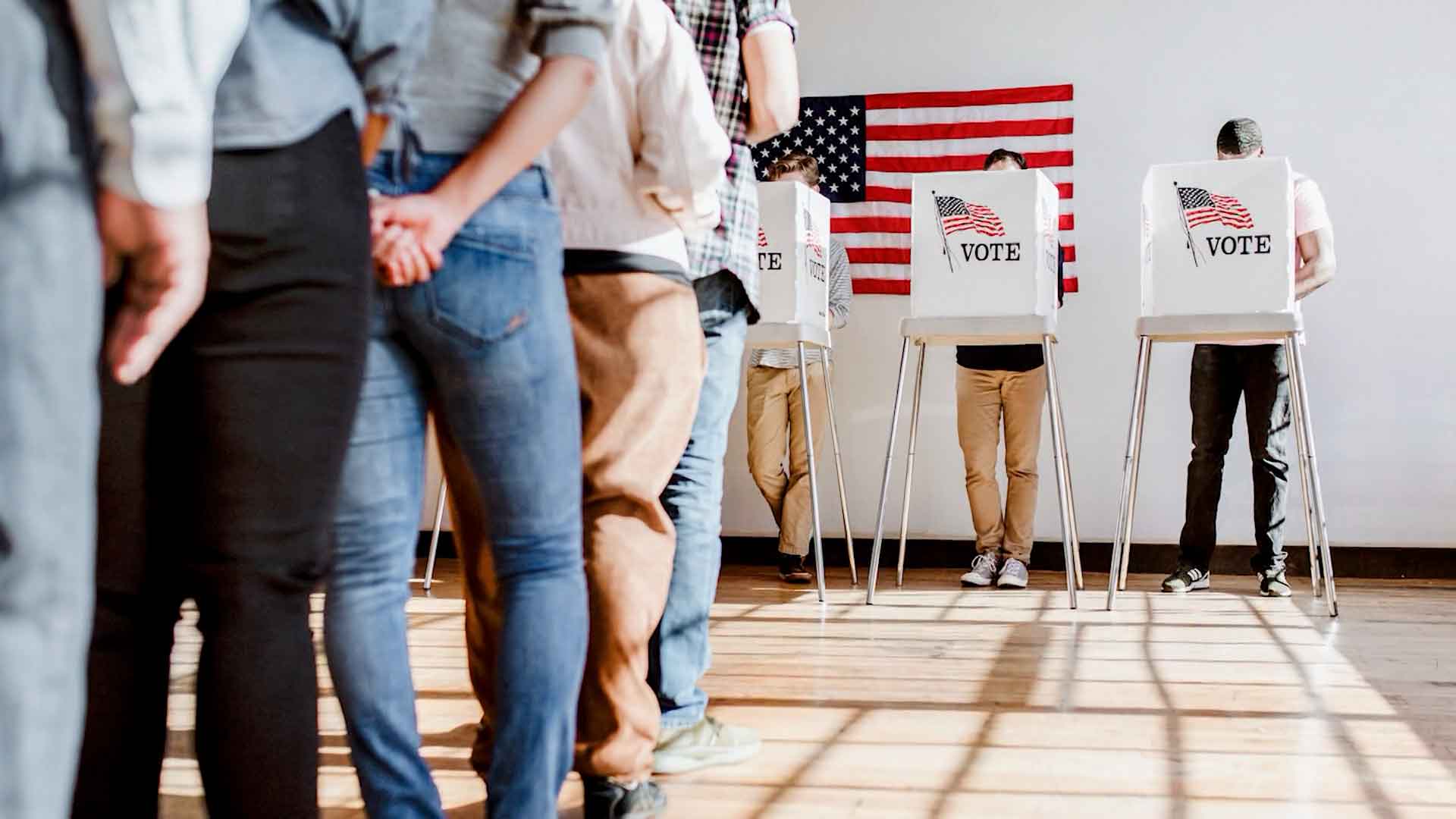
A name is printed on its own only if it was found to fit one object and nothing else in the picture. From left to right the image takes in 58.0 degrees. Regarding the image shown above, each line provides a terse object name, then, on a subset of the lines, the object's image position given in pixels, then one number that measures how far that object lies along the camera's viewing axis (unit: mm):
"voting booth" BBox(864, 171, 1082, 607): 3564
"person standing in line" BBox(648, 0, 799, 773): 1744
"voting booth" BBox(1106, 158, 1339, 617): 3357
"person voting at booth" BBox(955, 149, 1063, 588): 4633
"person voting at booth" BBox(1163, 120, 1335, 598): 4062
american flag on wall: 5340
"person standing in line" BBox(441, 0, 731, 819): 1445
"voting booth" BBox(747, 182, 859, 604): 3480
